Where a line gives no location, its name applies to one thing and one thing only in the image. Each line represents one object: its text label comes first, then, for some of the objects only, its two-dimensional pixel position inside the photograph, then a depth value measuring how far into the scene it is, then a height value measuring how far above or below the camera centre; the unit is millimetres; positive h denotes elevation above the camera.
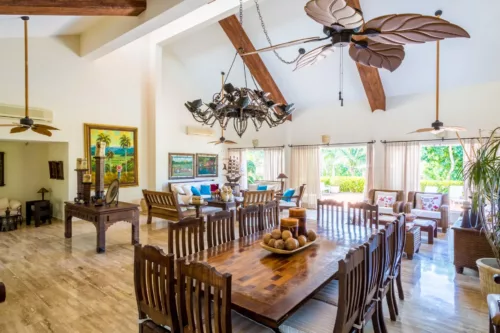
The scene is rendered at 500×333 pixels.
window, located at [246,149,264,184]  10727 -107
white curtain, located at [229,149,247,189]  10617 +41
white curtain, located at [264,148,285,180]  9789 -29
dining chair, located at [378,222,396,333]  2283 -925
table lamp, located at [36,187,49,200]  7219 -722
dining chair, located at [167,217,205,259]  2500 -639
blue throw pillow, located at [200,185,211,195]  9348 -903
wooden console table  4680 -894
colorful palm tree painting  7289 +329
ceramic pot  2939 -1178
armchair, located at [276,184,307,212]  7578 -1074
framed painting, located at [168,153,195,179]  9023 -123
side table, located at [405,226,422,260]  4473 -1251
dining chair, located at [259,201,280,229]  3521 -654
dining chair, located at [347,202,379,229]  3605 -624
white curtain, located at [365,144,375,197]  7918 -133
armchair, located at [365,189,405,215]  6336 -894
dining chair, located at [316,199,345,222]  3895 -620
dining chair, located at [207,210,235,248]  2840 -669
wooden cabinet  3672 -1104
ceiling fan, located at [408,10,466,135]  4898 +588
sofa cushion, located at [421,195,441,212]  6477 -904
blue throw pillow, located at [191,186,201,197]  8818 -884
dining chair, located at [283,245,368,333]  1554 -867
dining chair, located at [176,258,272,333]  1362 -668
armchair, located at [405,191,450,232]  6117 -998
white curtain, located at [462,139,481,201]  6380 +361
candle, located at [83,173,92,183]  5273 -291
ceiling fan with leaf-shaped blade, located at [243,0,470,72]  1878 +981
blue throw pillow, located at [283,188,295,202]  7905 -902
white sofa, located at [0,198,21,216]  6428 -986
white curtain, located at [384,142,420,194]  7199 -98
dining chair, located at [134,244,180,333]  1632 -754
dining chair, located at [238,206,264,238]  3203 -670
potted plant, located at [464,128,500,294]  2850 -296
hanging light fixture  3660 +736
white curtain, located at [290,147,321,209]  8992 -307
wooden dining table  1588 -776
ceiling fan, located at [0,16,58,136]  4958 +656
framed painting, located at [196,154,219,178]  9946 -105
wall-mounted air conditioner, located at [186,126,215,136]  9547 +1058
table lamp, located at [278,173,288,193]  8877 -504
